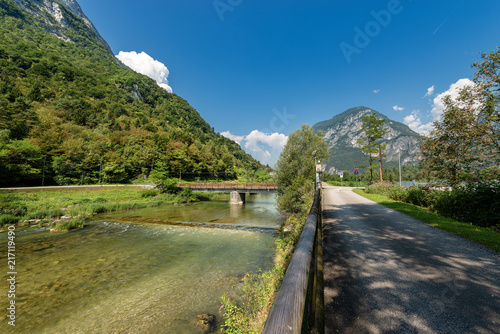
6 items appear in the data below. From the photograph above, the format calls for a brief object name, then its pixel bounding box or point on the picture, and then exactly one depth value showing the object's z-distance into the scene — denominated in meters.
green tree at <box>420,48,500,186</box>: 7.60
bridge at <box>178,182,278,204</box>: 34.68
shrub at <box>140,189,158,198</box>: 32.96
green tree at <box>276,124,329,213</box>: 16.61
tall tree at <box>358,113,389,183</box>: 27.42
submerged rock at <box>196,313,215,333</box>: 5.11
